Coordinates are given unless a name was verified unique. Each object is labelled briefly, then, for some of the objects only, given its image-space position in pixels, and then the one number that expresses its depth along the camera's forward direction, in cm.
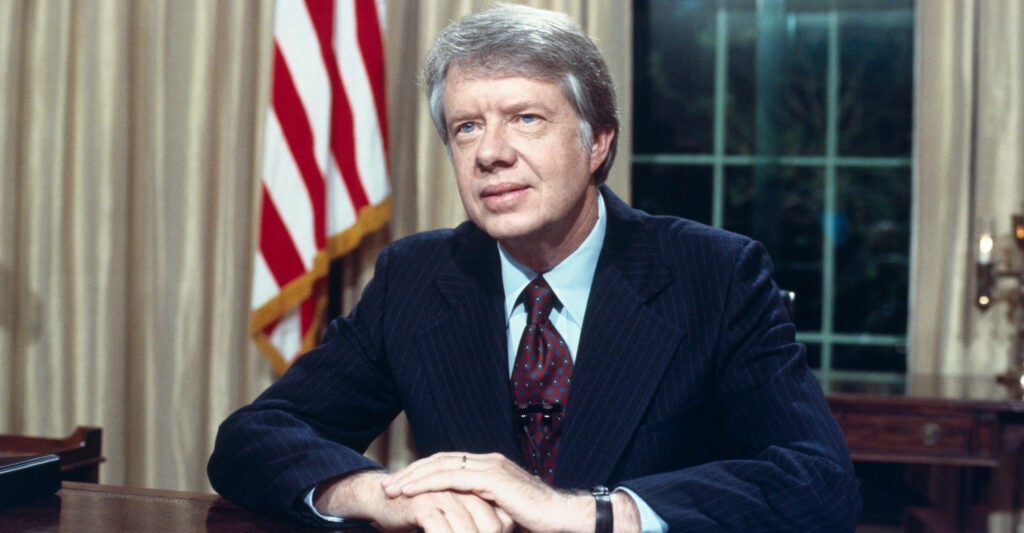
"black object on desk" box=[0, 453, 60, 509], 157
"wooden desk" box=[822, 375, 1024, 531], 304
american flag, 351
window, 410
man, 166
